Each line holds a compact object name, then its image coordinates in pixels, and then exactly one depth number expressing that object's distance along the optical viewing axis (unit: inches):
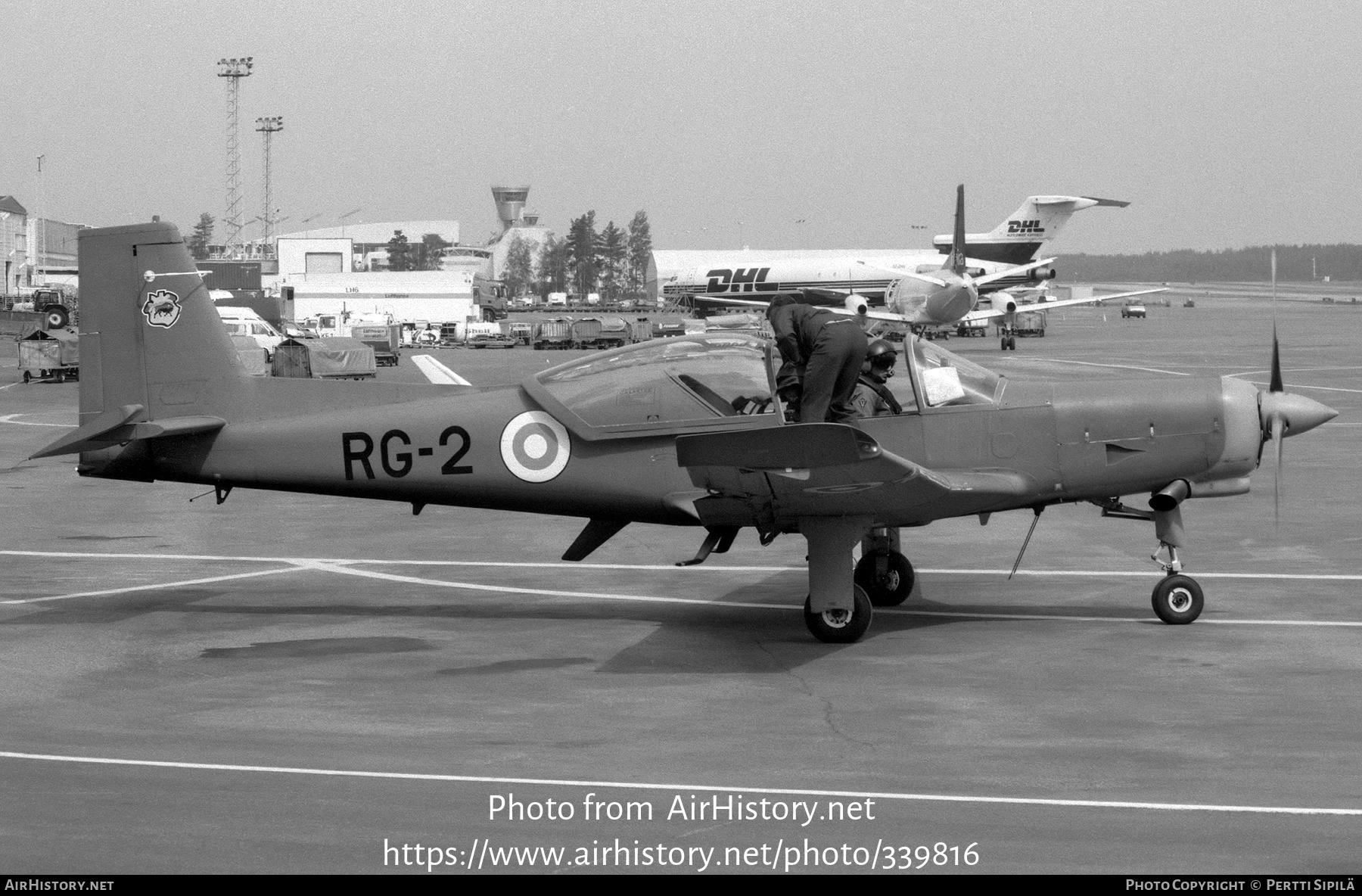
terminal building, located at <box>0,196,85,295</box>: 6013.8
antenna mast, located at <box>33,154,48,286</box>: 6235.2
